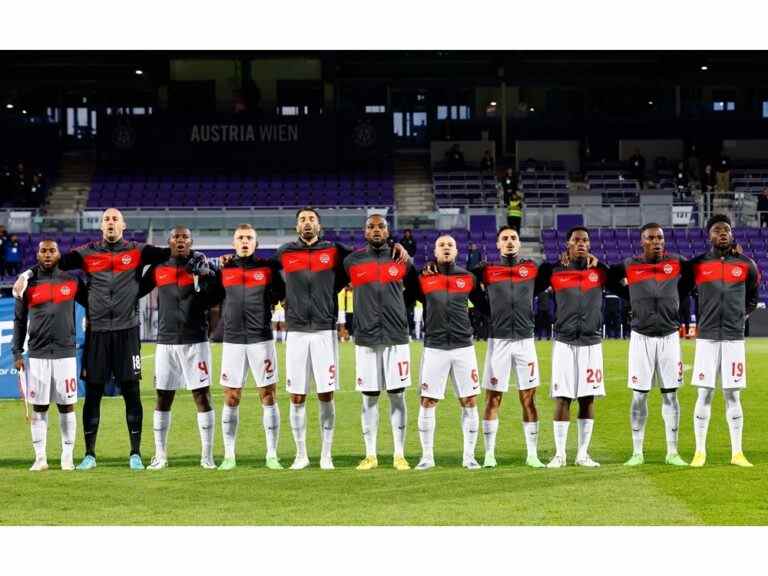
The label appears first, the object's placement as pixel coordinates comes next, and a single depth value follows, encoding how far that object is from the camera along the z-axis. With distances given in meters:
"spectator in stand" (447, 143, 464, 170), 45.91
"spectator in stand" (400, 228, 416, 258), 31.30
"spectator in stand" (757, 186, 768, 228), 37.81
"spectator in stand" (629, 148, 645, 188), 44.92
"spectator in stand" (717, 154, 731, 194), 43.41
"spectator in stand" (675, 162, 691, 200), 40.24
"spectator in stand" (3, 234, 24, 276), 34.22
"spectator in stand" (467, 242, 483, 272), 32.69
